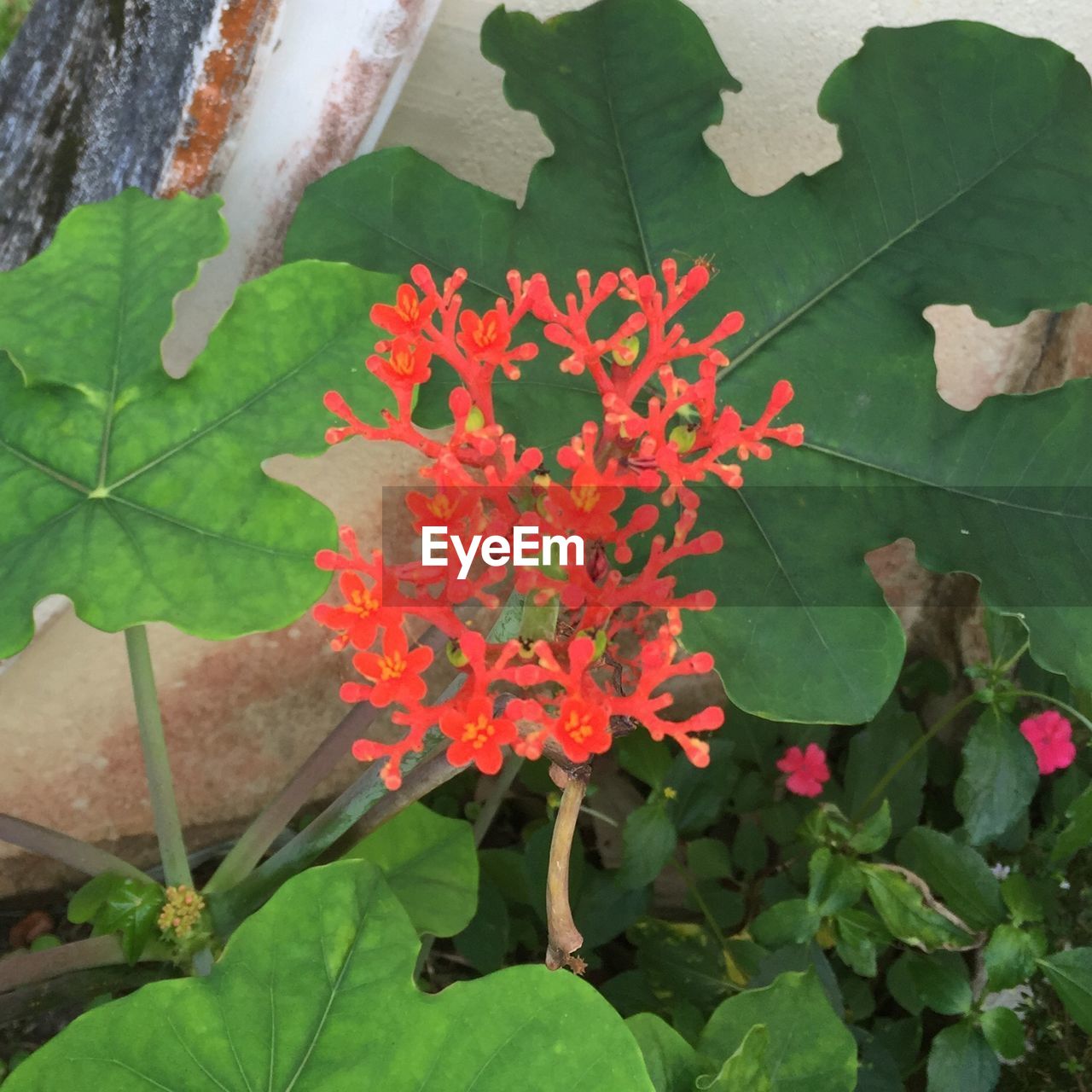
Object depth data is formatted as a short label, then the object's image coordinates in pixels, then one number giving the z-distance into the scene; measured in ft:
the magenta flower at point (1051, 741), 3.66
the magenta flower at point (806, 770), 4.06
